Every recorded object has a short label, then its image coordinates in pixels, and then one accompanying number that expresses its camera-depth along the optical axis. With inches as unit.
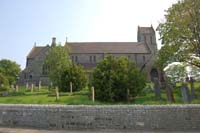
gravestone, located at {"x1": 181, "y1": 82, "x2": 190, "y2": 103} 383.5
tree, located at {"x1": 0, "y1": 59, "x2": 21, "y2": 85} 1740.5
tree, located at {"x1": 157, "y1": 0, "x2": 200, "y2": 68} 630.5
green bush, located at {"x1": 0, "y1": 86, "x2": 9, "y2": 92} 812.5
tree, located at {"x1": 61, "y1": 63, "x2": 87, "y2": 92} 680.1
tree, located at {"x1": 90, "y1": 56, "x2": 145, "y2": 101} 460.5
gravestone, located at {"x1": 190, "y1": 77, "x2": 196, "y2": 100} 444.6
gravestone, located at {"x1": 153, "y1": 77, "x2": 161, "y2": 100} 472.0
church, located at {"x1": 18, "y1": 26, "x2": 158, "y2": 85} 1461.7
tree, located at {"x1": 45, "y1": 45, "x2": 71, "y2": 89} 1112.4
